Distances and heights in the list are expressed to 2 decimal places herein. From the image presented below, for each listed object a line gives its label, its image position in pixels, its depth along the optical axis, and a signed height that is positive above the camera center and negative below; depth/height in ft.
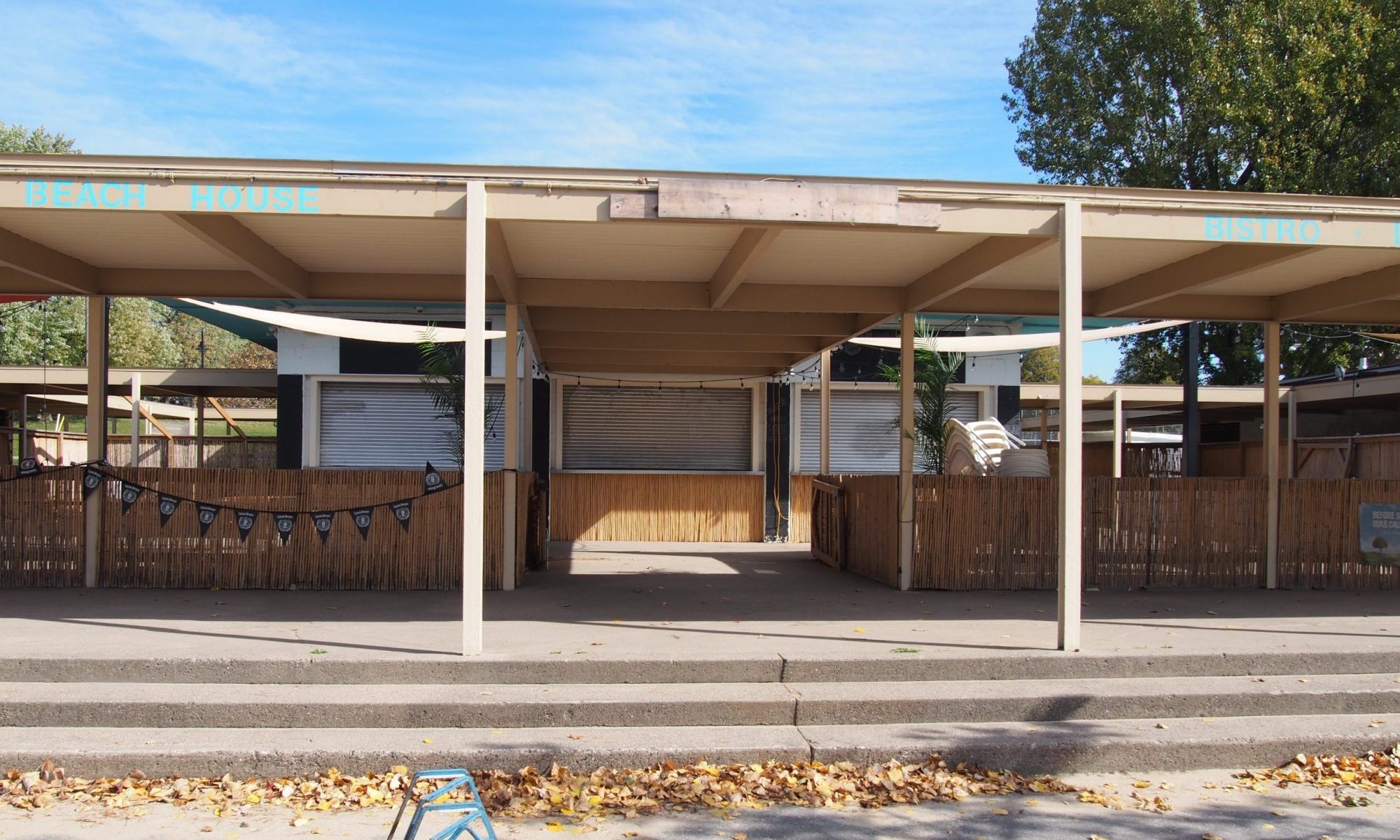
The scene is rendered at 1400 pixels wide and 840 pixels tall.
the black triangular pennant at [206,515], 30.58 -2.54
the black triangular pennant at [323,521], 30.25 -2.67
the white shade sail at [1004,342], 37.09 +3.55
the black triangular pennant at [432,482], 30.35 -1.49
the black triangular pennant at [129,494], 30.73 -1.96
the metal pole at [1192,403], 51.70 +1.72
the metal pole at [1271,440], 33.42 -0.07
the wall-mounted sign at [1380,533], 33.86 -3.03
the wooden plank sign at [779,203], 22.36 +5.00
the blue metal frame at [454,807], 11.26 -4.21
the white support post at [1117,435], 49.31 +0.10
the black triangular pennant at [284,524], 30.25 -2.75
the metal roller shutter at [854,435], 54.65 +0.00
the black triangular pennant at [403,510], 30.09 -2.31
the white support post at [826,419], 43.83 +0.66
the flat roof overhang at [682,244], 22.41 +4.87
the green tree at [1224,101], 68.85 +23.94
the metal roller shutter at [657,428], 54.13 +0.24
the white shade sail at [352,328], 36.96 +3.80
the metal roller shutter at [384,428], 50.60 +0.11
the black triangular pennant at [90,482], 30.60 -1.59
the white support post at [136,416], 45.24 +0.52
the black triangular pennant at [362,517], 29.96 -2.52
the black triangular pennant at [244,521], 30.50 -2.71
